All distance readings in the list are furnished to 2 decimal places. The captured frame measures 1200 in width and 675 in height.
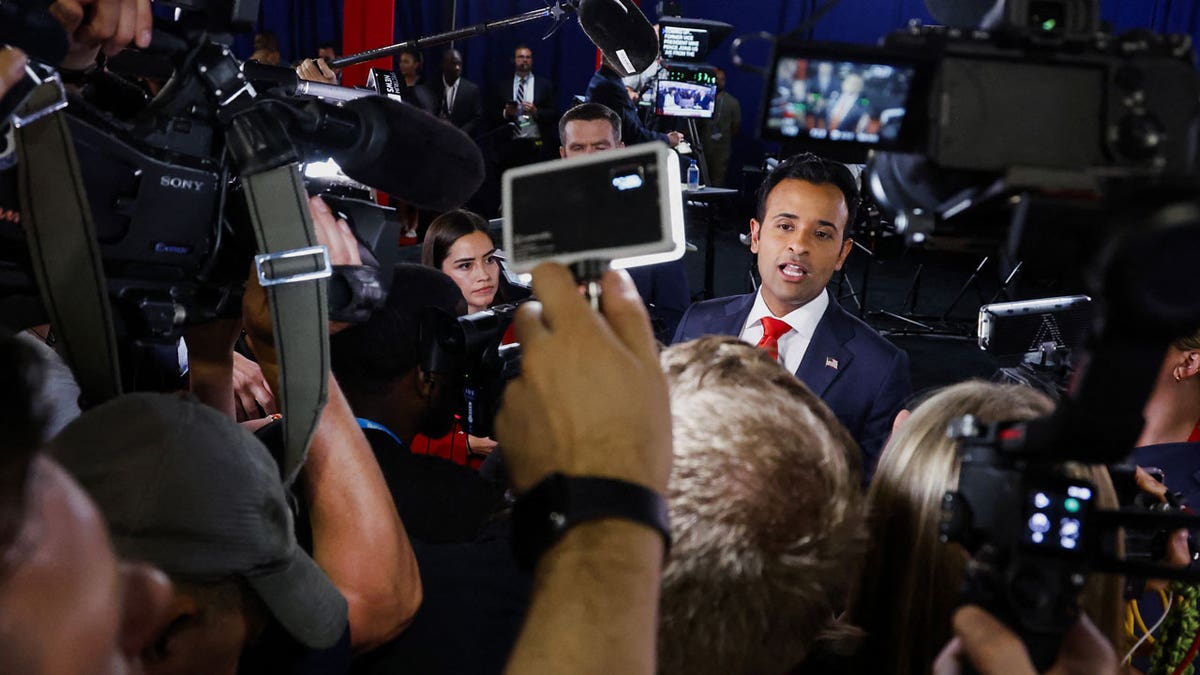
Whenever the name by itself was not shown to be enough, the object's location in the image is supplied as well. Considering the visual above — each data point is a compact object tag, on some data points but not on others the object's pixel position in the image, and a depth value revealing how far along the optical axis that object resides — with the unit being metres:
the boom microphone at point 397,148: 1.14
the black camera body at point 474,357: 1.72
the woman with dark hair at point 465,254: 3.12
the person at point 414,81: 8.59
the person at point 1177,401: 2.23
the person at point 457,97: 9.28
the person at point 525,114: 9.03
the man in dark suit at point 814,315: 2.32
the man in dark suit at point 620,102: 5.69
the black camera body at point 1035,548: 0.79
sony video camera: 1.04
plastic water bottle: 6.41
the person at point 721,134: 10.35
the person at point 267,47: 7.75
